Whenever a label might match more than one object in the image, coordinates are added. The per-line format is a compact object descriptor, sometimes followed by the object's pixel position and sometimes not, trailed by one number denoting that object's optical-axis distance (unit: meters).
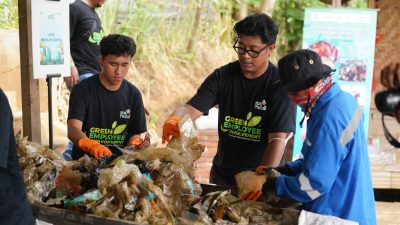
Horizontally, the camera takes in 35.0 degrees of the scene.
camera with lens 2.84
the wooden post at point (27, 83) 4.84
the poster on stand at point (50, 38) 4.83
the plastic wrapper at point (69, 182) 3.50
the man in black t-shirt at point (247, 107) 3.97
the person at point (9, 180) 2.55
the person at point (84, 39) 6.23
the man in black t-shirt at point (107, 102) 4.43
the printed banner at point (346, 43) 6.97
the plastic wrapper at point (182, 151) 3.62
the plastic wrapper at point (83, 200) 3.25
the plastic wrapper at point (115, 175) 3.26
